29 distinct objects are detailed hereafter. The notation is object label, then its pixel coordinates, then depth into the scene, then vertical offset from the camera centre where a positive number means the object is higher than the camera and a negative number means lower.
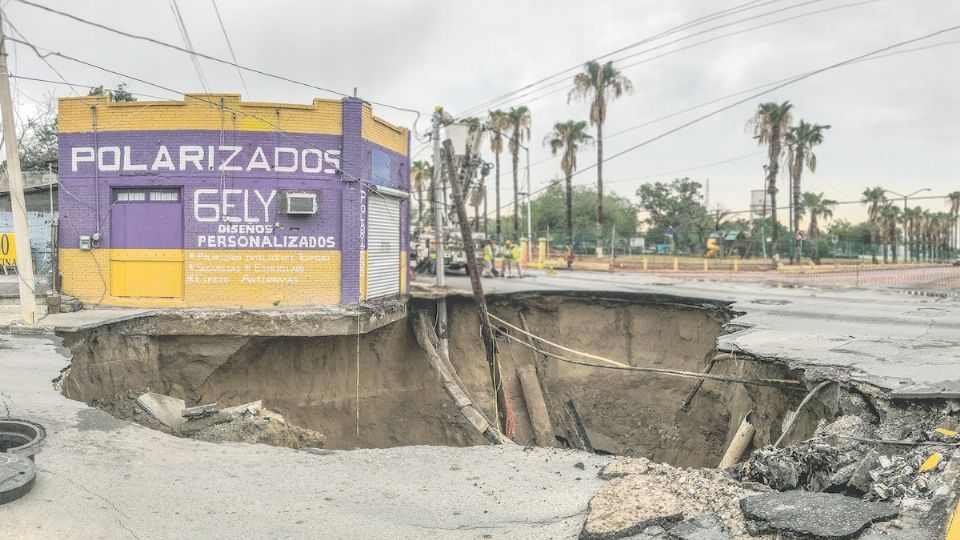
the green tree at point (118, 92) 20.61 +5.62
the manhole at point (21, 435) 5.80 -1.60
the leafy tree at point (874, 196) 64.38 +6.41
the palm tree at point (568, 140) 40.25 +7.69
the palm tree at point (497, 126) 45.59 +9.62
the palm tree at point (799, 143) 37.53 +6.89
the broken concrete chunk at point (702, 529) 4.29 -1.82
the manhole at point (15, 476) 4.72 -1.61
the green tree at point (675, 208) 59.81 +5.22
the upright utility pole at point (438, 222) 15.86 +1.04
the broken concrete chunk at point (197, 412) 8.74 -2.01
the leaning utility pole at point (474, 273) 12.64 -0.21
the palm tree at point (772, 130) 34.81 +7.16
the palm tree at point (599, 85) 35.91 +9.94
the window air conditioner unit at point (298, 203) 13.09 +1.24
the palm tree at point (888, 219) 66.07 +4.29
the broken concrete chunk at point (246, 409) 9.04 -2.06
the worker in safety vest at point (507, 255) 24.09 +0.28
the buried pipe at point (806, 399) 6.63 -1.51
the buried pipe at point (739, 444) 7.71 -2.22
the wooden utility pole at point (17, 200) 9.71 +1.02
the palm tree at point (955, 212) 73.27 +5.62
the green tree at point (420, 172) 54.41 +7.90
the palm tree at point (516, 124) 45.22 +9.80
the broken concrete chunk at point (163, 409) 8.73 -2.02
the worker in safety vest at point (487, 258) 24.64 +0.15
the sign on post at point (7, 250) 13.12 +0.32
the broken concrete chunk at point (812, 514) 4.05 -1.67
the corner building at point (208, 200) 13.02 +1.32
